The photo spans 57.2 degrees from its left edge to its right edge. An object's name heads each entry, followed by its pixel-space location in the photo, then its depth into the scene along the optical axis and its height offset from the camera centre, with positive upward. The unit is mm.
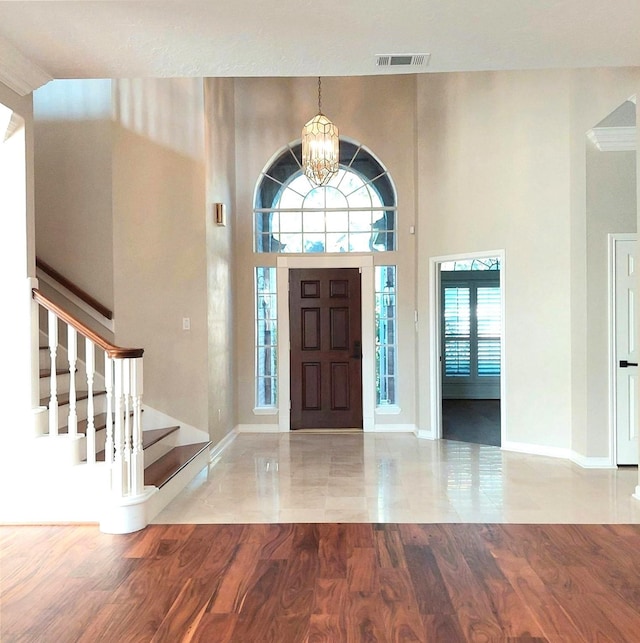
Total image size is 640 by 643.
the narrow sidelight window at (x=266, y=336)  7289 -236
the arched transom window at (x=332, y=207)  7285 +1366
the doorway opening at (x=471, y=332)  10055 -279
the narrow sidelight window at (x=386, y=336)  7270 -243
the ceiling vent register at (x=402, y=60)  3383 +1505
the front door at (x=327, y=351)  7254 -425
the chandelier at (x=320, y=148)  6059 +1755
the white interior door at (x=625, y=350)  5145 -308
